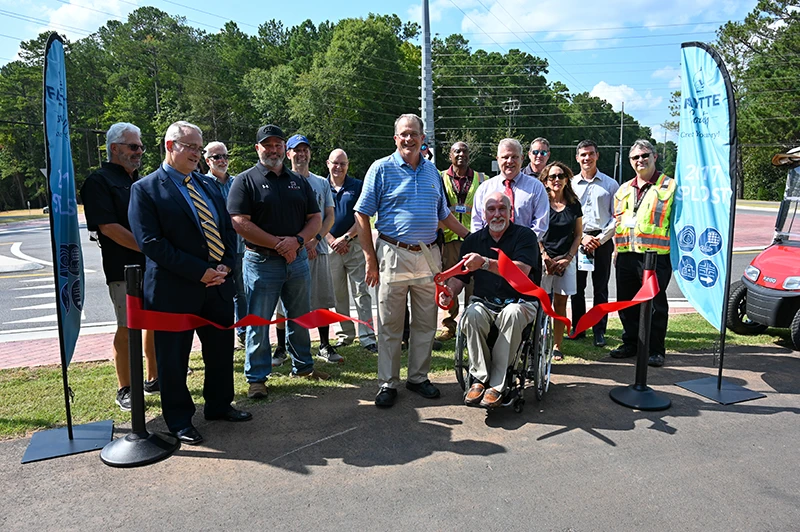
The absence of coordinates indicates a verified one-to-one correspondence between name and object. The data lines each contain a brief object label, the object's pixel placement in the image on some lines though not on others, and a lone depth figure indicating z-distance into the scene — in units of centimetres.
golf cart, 589
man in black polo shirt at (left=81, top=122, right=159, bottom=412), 411
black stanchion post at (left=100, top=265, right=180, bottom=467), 356
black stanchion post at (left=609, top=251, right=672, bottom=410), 449
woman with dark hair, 565
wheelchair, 430
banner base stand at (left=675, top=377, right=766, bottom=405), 464
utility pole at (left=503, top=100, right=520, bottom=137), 7156
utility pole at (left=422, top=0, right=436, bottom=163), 2231
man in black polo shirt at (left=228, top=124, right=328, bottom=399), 453
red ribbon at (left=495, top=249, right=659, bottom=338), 432
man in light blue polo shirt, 452
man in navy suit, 366
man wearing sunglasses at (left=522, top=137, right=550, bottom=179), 645
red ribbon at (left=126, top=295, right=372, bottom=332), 358
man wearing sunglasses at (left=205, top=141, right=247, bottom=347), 602
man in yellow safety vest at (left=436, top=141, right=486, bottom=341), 629
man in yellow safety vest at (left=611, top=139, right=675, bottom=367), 545
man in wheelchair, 423
